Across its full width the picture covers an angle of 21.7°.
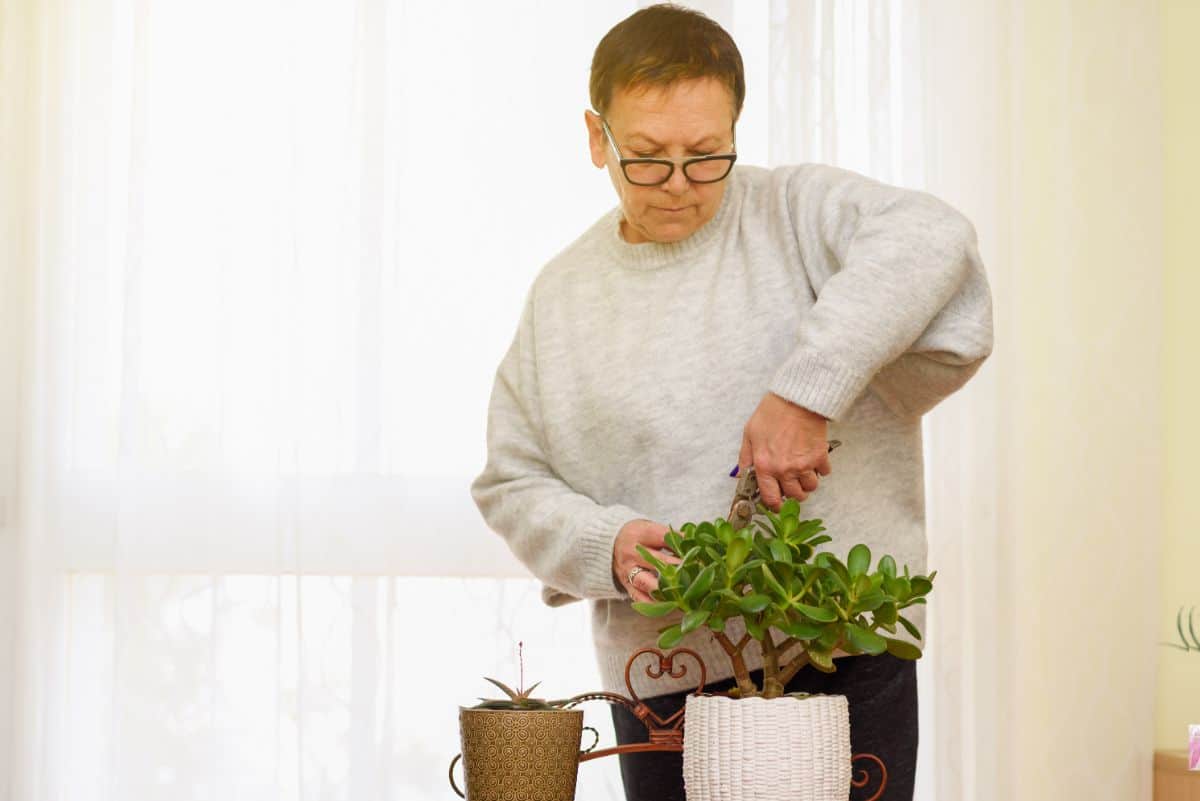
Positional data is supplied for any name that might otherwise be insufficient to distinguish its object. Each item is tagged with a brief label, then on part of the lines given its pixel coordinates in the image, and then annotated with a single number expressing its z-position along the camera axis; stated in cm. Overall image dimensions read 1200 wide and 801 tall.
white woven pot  271
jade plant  272
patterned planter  279
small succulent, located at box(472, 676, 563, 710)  284
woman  296
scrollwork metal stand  285
